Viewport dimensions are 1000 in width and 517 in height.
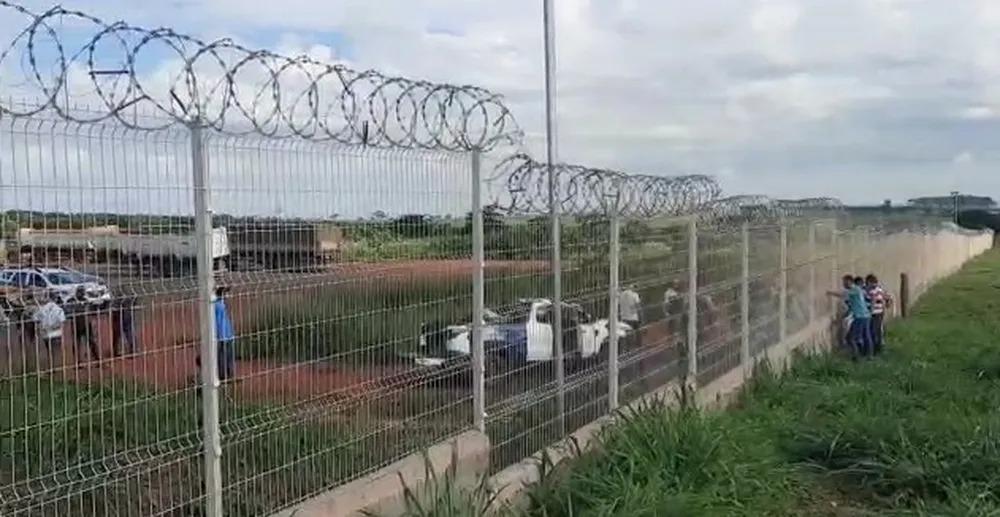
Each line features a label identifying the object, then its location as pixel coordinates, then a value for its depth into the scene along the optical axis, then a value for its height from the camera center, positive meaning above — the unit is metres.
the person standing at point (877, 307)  17.59 -1.74
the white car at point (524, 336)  7.03 -0.93
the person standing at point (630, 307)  9.84 -0.94
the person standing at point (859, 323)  17.00 -1.90
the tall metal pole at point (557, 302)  8.48 -0.77
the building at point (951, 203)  56.81 -1.11
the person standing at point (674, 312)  10.94 -1.11
